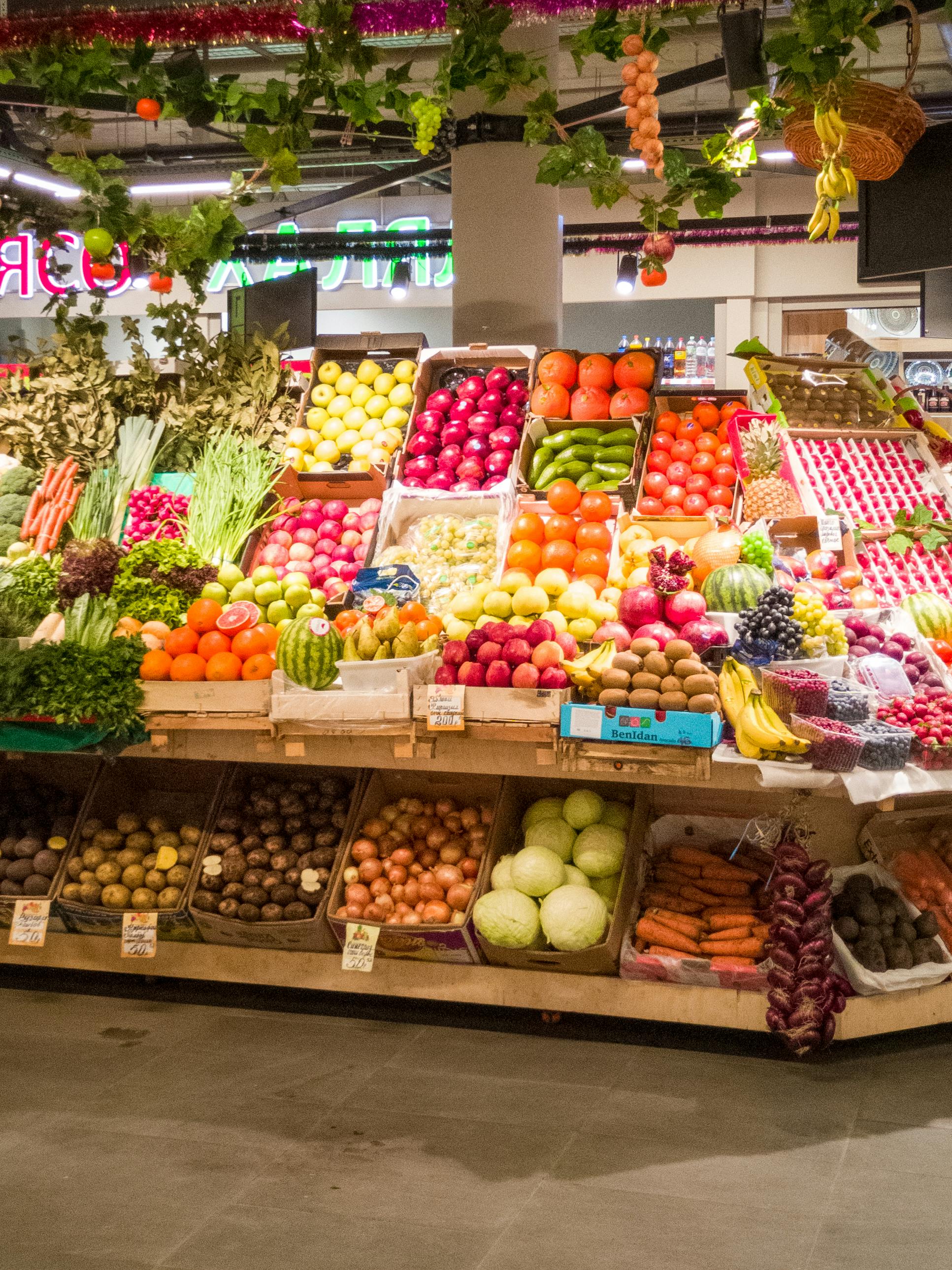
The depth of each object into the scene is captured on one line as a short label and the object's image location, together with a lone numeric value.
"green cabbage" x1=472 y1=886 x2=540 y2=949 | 3.71
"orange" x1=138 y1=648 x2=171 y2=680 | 3.88
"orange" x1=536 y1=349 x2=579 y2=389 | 5.11
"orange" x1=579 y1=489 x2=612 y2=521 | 4.60
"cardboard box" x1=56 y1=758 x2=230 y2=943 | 4.32
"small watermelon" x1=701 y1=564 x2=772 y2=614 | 3.85
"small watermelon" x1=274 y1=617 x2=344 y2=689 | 3.74
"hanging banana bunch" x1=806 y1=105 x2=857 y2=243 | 4.04
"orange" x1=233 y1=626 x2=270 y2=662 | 3.91
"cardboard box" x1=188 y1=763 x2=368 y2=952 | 3.97
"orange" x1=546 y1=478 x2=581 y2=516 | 4.61
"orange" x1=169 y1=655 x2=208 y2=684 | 3.85
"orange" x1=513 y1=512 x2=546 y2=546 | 4.48
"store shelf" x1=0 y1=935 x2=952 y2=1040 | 3.64
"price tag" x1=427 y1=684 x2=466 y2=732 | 3.59
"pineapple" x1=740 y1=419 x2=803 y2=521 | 4.54
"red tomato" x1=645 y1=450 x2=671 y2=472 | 4.78
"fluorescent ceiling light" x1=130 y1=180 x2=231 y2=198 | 10.42
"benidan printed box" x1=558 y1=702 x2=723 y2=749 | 3.39
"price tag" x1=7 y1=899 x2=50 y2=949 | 4.12
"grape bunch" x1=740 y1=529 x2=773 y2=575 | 4.05
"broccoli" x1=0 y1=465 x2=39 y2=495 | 5.41
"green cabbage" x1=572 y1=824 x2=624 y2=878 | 3.87
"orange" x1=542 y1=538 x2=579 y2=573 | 4.36
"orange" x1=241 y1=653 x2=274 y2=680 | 3.81
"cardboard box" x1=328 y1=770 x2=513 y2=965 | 3.84
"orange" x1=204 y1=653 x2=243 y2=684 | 3.83
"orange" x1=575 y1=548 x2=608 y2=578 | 4.30
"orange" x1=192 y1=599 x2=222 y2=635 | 4.00
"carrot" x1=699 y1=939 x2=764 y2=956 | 3.66
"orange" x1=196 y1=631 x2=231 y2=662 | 3.91
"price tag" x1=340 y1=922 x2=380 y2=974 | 3.83
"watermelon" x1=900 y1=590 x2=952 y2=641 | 4.42
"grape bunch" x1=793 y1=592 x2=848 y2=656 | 3.75
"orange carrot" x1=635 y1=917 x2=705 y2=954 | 3.71
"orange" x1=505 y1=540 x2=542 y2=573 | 4.36
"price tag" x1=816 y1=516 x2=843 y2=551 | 4.57
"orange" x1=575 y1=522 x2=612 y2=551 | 4.40
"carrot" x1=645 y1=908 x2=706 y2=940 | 3.74
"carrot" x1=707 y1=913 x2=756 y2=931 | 3.74
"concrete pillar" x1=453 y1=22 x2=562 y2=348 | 6.36
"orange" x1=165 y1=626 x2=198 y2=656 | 3.94
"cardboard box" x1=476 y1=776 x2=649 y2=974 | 3.74
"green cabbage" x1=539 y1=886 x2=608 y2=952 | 3.67
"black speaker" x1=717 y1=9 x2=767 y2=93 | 4.50
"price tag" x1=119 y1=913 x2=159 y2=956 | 4.07
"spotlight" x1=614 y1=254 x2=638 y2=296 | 11.39
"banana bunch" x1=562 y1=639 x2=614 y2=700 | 3.59
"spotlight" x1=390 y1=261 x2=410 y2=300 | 11.88
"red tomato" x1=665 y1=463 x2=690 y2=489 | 4.69
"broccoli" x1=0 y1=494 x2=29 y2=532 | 5.28
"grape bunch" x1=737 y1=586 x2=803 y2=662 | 3.60
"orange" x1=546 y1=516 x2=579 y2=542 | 4.48
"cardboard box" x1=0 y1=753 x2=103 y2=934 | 4.80
